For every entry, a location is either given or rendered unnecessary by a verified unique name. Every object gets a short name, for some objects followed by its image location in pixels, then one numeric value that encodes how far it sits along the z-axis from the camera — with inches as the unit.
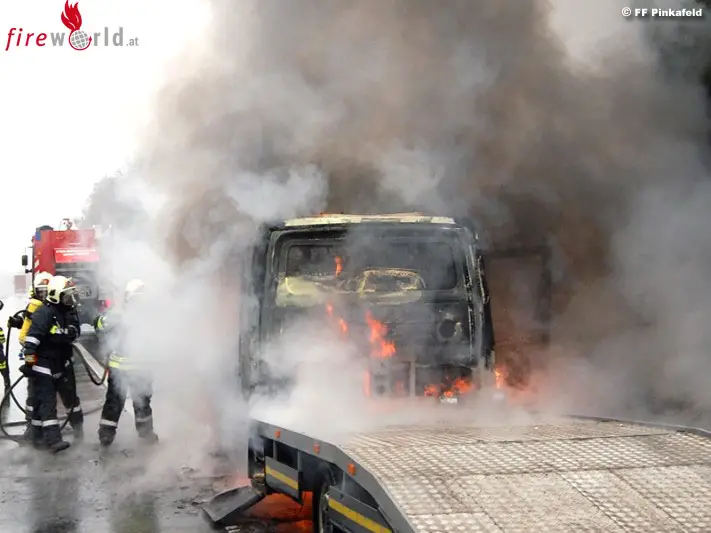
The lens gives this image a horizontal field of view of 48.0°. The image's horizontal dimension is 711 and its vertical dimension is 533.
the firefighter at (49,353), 294.2
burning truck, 211.0
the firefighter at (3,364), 346.3
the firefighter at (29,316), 308.0
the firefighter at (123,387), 296.4
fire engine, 745.6
